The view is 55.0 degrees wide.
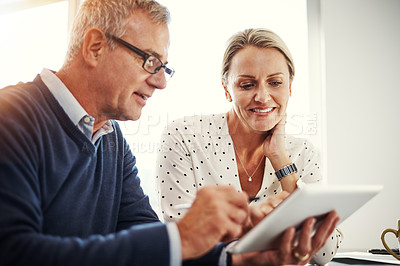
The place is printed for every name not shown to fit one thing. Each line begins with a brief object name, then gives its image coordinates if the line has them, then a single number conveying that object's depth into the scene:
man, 0.72
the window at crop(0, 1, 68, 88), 3.60
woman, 1.71
